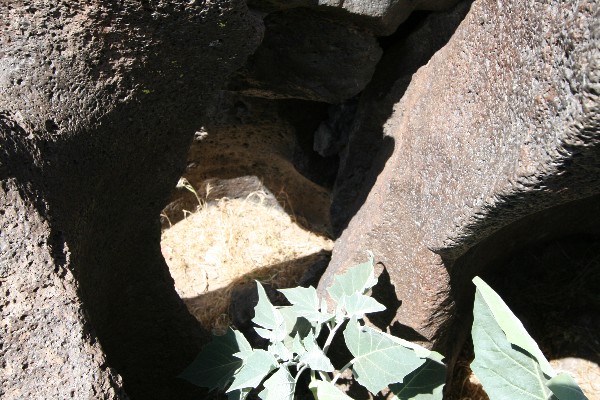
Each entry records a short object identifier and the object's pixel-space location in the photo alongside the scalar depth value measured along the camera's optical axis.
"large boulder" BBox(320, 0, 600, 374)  0.85
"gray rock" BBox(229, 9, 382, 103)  1.32
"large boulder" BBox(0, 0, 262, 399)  0.85
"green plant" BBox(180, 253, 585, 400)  1.08
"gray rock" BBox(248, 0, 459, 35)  1.19
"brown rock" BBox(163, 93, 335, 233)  1.76
